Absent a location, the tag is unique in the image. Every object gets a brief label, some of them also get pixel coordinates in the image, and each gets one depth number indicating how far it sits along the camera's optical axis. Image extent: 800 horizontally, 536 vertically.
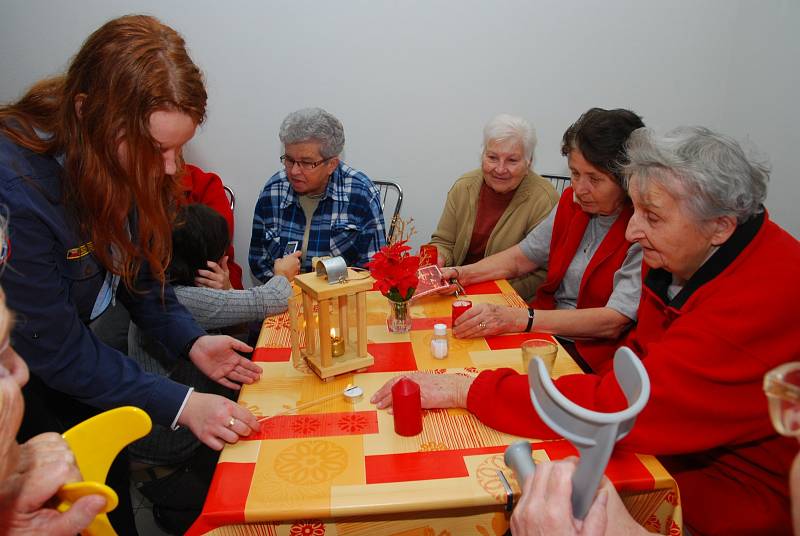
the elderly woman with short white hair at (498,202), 3.03
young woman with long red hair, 1.28
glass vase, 1.91
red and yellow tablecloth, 1.15
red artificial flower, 1.79
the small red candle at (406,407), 1.35
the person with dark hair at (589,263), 2.01
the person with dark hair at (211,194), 3.21
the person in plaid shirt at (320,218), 3.09
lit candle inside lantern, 1.67
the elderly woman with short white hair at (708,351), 1.31
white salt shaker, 1.75
